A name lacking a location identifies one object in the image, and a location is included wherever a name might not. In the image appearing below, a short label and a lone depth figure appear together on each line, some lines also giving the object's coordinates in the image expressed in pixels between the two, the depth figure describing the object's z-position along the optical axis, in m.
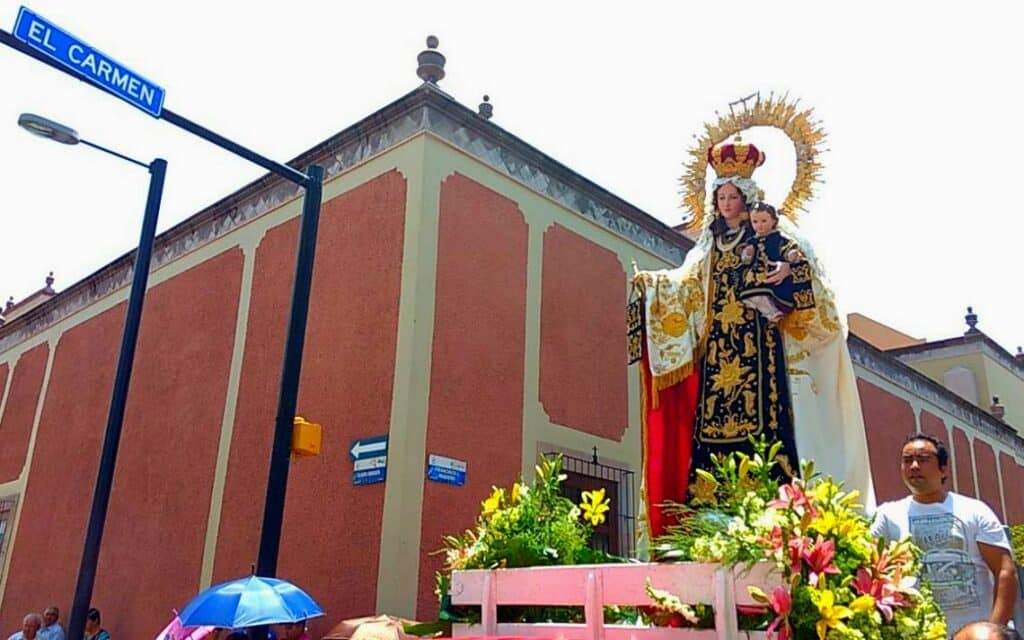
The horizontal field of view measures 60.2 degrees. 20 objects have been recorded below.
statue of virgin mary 4.59
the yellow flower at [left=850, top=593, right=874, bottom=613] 2.43
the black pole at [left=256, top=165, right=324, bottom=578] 6.38
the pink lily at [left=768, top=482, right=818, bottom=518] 2.64
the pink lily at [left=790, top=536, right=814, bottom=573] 2.52
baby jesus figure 4.69
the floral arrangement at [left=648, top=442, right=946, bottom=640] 2.44
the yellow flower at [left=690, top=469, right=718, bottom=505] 4.30
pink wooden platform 2.65
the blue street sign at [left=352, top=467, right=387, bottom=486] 8.23
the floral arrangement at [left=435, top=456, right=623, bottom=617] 3.62
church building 8.56
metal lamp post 7.00
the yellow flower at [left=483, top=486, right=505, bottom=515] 3.85
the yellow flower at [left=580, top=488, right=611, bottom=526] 3.97
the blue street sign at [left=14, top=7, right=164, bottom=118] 5.51
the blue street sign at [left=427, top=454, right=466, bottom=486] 8.39
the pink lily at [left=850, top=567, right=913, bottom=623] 2.50
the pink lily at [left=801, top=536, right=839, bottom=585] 2.50
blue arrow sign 8.36
